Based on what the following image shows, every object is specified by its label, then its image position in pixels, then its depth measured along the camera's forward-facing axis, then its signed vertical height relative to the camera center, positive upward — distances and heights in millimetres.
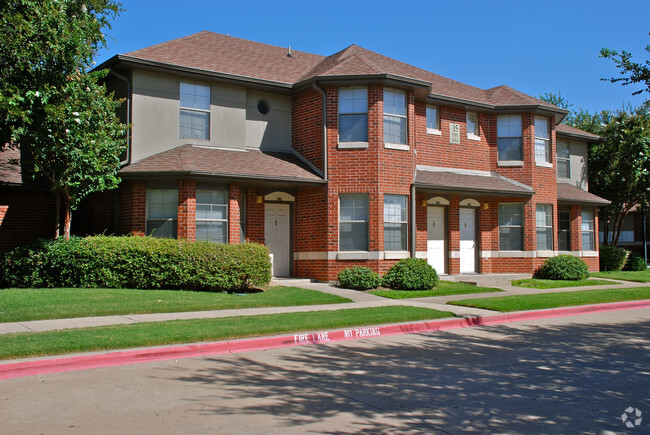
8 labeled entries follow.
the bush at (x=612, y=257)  24844 -491
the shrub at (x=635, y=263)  25984 -815
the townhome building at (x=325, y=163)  15969 +2670
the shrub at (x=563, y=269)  20094 -817
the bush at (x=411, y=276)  16156 -841
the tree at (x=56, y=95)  13195 +3622
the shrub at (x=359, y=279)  16094 -917
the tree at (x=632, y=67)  10078 +3219
